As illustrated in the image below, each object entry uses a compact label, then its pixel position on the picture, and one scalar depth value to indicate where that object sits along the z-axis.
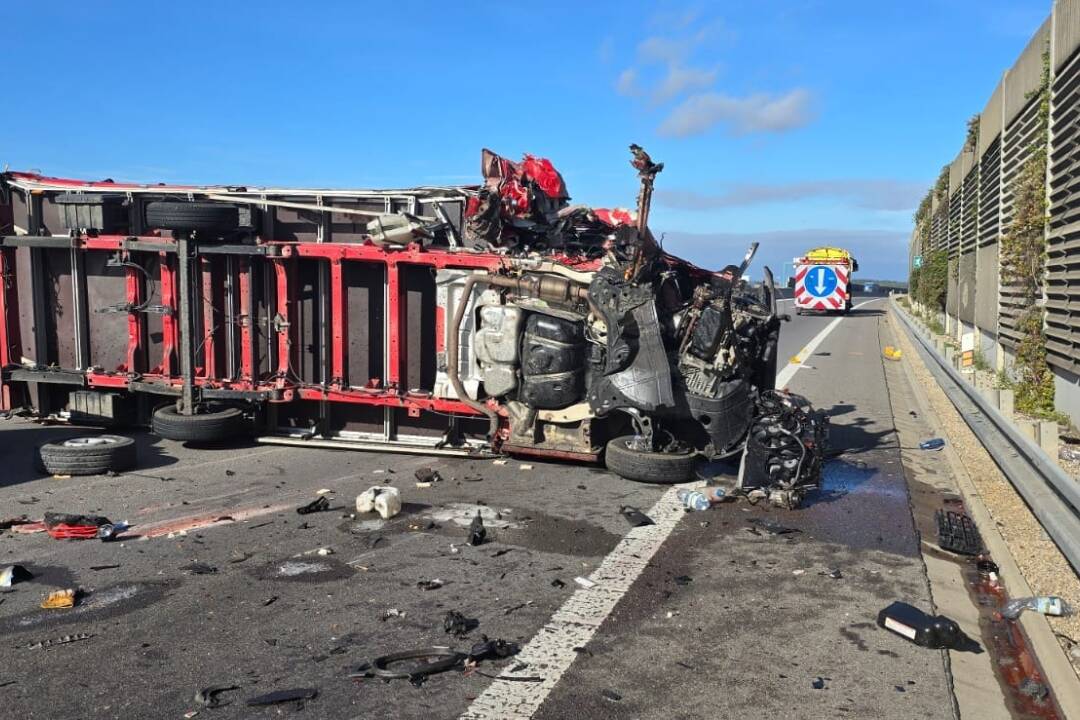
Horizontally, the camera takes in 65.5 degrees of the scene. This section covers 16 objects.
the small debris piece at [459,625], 3.91
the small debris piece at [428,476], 6.77
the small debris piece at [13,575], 4.46
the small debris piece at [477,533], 5.24
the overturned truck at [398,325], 6.75
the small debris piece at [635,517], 5.72
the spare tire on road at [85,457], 6.78
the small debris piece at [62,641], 3.73
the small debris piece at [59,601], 4.19
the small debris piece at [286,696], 3.25
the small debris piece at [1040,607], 4.16
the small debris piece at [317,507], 5.86
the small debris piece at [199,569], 4.66
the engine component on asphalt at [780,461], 6.21
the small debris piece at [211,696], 3.22
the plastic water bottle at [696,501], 6.05
